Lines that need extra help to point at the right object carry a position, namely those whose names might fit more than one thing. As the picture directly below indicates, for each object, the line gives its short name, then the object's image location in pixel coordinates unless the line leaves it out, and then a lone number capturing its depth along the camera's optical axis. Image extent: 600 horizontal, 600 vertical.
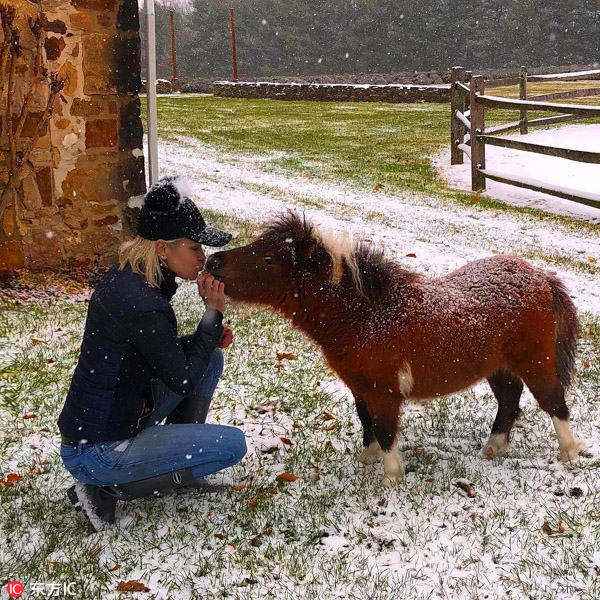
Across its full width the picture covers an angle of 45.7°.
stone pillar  6.85
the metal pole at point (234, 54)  56.19
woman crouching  3.41
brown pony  3.81
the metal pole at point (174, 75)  52.00
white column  7.72
